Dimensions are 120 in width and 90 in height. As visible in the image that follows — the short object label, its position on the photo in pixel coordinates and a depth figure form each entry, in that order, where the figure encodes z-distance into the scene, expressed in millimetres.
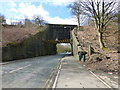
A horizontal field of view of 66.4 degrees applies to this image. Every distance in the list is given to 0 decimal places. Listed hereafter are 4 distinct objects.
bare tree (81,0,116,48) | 15454
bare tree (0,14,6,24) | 24313
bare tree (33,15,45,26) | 39160
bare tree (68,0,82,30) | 17679
